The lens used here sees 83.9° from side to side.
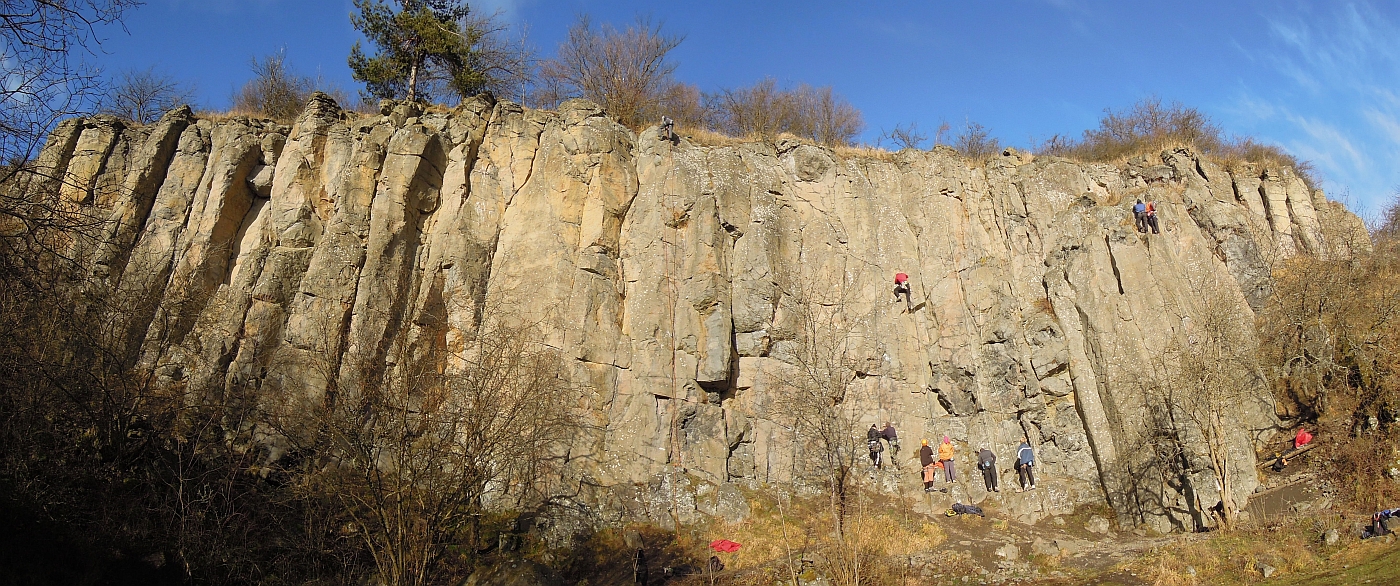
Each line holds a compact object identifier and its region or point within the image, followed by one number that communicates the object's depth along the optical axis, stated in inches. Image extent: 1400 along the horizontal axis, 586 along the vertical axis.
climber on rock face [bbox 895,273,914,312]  875.4
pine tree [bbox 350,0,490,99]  1091.3
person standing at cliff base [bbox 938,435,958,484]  753.0
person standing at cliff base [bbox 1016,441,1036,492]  743.7
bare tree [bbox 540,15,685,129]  1122.0
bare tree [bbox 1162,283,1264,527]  676.7
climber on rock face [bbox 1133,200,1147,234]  877.2
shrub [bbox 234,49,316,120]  1081.4
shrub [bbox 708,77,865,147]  1260.2
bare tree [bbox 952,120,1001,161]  1100.5
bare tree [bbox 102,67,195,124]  985.5
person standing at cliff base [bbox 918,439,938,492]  749.3
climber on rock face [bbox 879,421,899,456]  770.8
